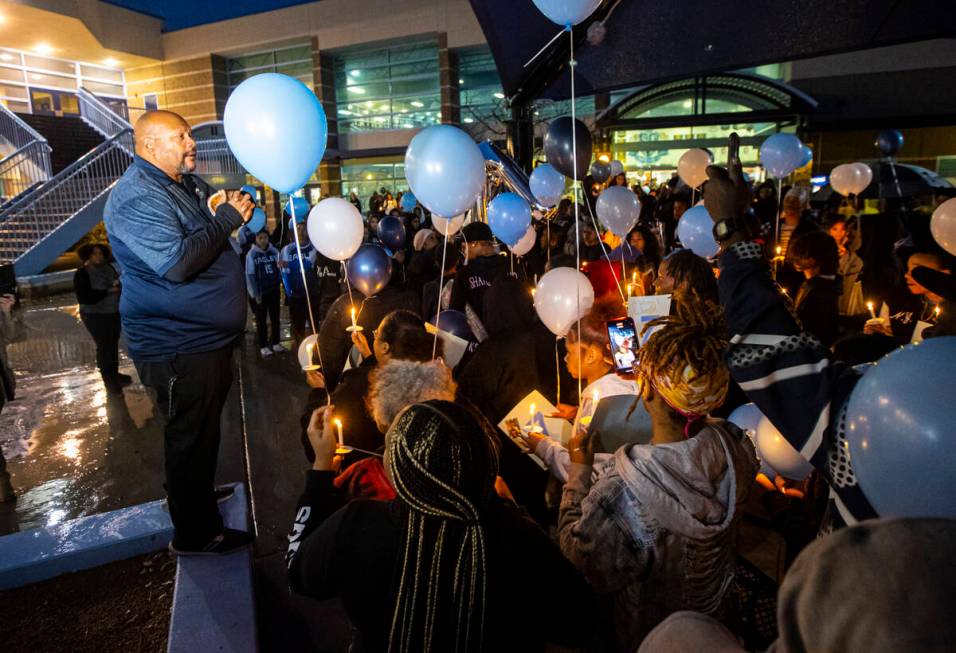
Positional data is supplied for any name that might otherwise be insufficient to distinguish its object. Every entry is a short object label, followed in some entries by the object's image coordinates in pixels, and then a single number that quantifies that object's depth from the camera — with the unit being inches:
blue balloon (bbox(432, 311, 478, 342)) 160.9
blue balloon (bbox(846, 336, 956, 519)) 37.1
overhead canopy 136.0
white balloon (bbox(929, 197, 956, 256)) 132.2
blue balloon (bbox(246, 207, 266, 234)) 372.5
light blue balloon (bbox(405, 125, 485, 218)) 138.6
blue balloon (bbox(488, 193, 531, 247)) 213.0
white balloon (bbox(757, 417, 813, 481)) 119.7
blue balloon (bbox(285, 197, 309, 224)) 339.3
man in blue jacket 106.8
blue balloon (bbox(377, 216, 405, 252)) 327.3
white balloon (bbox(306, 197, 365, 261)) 190.7
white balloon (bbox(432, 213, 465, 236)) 217.5
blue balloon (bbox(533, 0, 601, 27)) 124.0
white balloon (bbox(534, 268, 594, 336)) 144.7
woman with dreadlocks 63.5
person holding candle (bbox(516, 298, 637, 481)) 95.7
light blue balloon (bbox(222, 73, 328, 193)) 112.6
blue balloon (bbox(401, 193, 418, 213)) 602.5
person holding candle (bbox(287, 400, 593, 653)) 49.7
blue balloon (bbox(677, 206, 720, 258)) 198.2
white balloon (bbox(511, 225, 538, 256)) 237.7
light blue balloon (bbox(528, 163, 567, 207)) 242.5
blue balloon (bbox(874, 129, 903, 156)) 453.4
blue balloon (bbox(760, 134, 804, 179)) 275.3
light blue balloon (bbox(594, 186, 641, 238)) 233.6
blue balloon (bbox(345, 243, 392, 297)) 181.6
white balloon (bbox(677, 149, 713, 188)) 291.9
